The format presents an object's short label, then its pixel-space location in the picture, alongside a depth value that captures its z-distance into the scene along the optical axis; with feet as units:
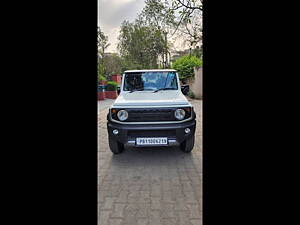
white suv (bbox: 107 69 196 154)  13.11
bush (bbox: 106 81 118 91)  57.47
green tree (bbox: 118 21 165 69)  62.21
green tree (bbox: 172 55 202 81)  52.34
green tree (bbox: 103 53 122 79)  79.25
